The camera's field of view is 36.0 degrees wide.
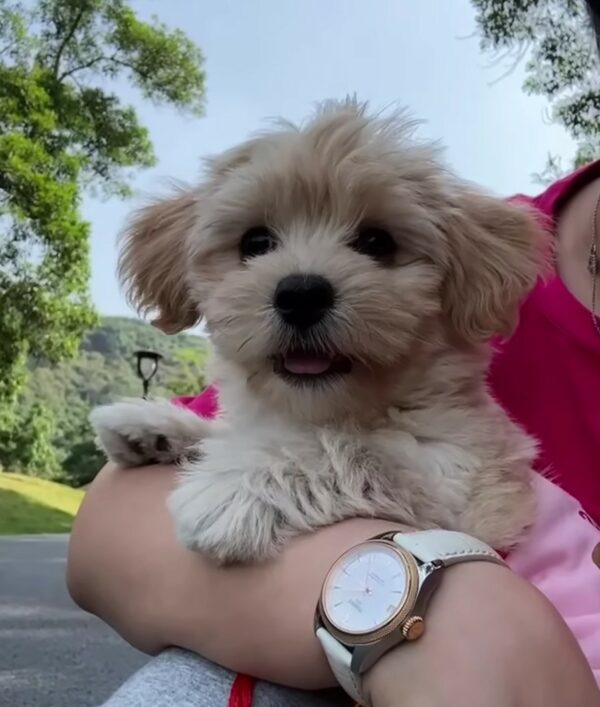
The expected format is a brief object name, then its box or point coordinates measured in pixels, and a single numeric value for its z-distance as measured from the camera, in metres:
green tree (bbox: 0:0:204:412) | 11.03
